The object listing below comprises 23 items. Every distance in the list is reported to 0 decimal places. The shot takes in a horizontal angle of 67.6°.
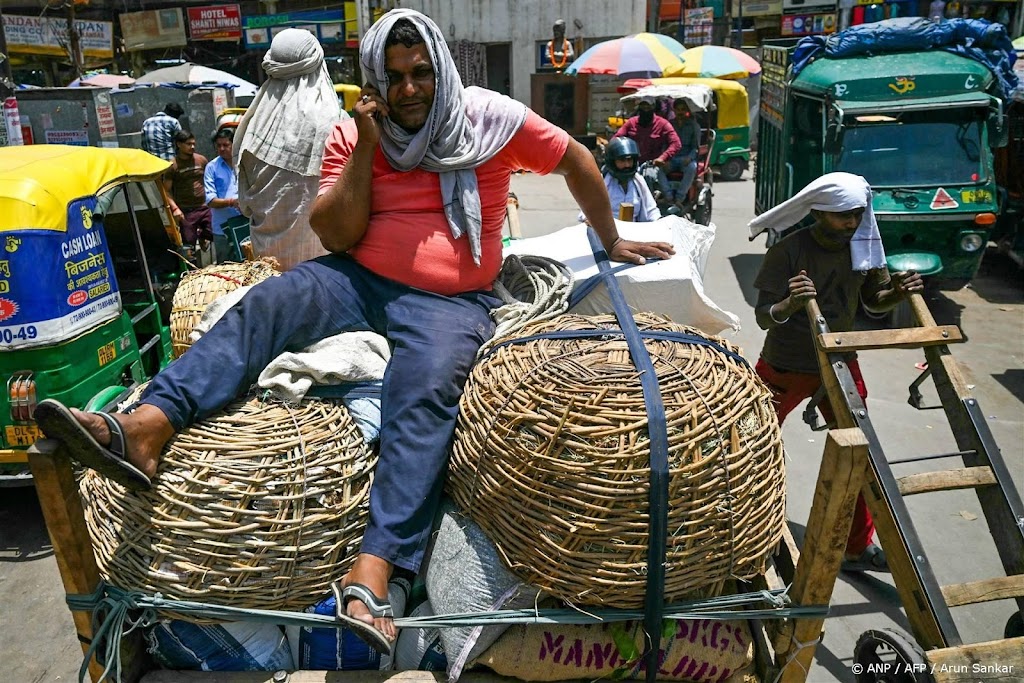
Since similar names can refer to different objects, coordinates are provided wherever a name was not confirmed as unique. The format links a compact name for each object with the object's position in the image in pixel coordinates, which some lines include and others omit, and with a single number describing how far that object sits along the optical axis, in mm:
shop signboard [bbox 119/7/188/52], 22625
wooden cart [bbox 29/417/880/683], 1592
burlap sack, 1735
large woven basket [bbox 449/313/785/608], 1576
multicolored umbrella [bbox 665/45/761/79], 16625
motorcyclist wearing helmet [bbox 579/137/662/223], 5977
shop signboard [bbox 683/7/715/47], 22844
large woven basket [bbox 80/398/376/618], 1685
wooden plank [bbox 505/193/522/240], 4491
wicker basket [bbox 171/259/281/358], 2793
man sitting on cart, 1754
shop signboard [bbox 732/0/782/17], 23906
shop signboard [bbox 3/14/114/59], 18734
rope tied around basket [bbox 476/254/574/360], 2174
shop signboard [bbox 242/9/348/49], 22453
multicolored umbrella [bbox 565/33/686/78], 15703
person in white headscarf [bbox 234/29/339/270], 4176
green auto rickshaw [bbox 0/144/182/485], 3758
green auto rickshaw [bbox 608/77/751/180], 16312
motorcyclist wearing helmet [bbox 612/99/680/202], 9648
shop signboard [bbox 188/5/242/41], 22922
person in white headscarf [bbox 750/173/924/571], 3205
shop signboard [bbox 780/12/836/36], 22594
